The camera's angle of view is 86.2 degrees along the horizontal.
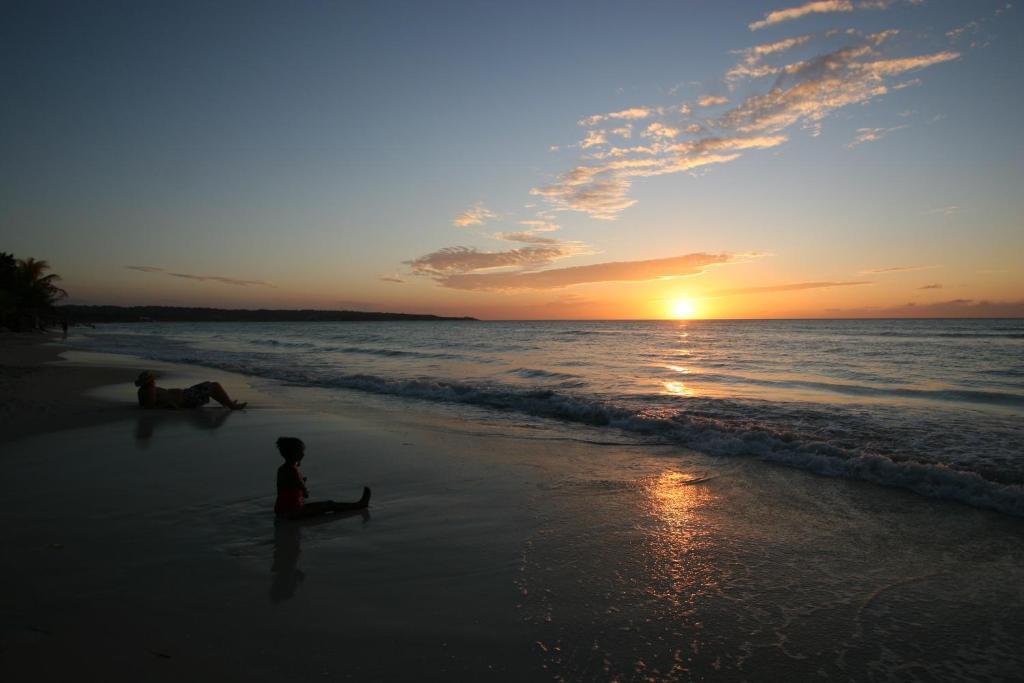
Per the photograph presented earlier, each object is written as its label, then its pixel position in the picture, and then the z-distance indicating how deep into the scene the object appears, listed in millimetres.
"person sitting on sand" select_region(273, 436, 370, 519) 5773
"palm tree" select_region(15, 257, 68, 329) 56125
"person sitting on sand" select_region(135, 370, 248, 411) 12844
